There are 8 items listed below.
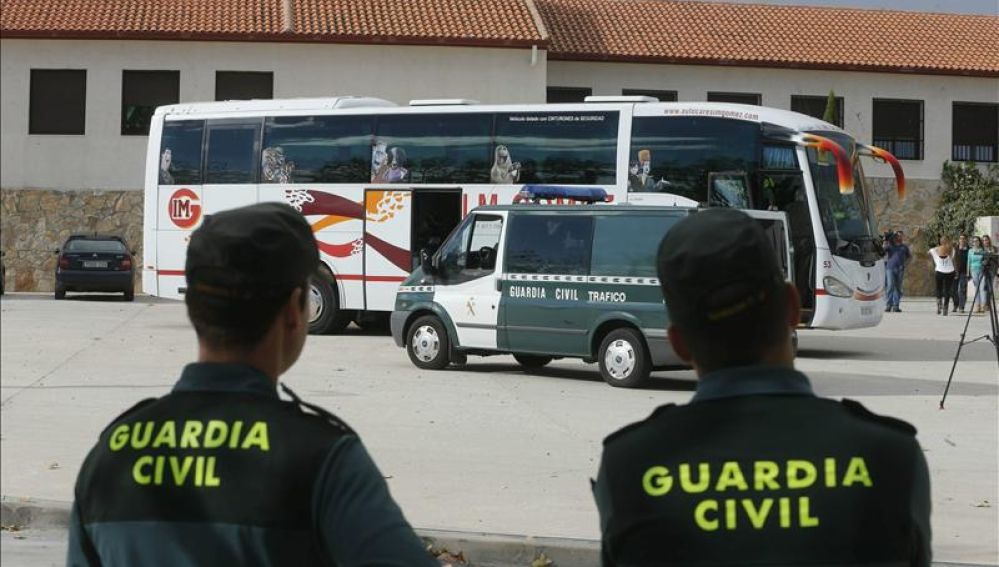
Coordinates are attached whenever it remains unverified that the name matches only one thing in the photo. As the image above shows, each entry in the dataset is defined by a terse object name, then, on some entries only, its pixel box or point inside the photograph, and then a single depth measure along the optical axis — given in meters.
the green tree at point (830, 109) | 41.91
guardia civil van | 16.77
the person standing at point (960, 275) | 33.75
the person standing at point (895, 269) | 34.53
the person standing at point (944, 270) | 33.16
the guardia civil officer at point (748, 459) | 2.35
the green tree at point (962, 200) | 42.47
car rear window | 32.91
